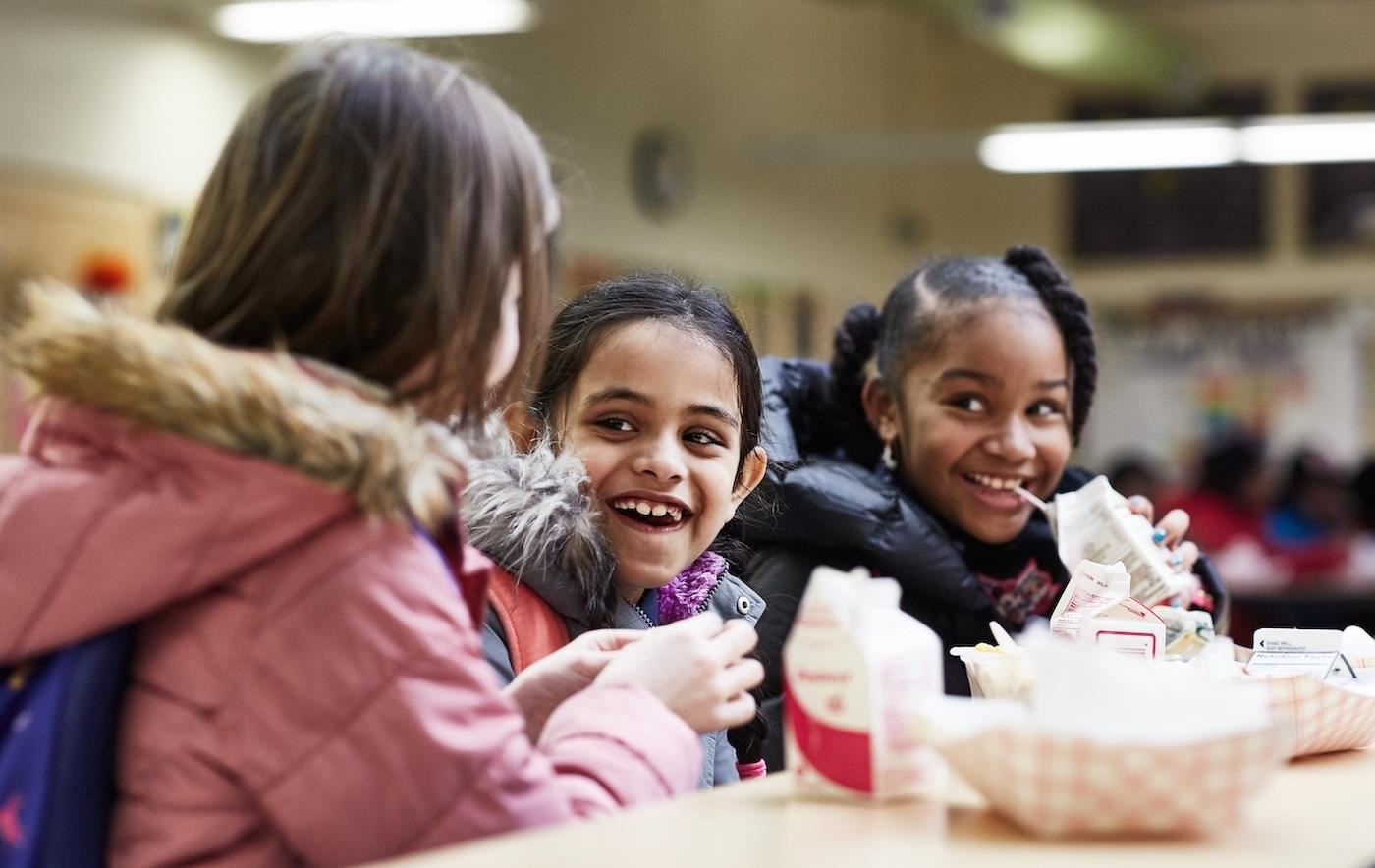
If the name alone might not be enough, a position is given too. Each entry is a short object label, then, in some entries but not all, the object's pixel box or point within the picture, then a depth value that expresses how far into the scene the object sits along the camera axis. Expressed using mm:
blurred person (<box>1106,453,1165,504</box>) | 6785
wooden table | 977
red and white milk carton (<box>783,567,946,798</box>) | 1137
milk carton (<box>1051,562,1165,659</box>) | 1453
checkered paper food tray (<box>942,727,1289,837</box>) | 1016
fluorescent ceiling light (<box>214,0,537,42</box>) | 5230
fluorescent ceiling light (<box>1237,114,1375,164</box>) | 7531
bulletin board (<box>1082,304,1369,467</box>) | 9625
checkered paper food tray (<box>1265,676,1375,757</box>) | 1319
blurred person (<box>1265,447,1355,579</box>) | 6598
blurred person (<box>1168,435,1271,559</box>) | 6938
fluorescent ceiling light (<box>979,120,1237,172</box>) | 7637
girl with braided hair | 2059
